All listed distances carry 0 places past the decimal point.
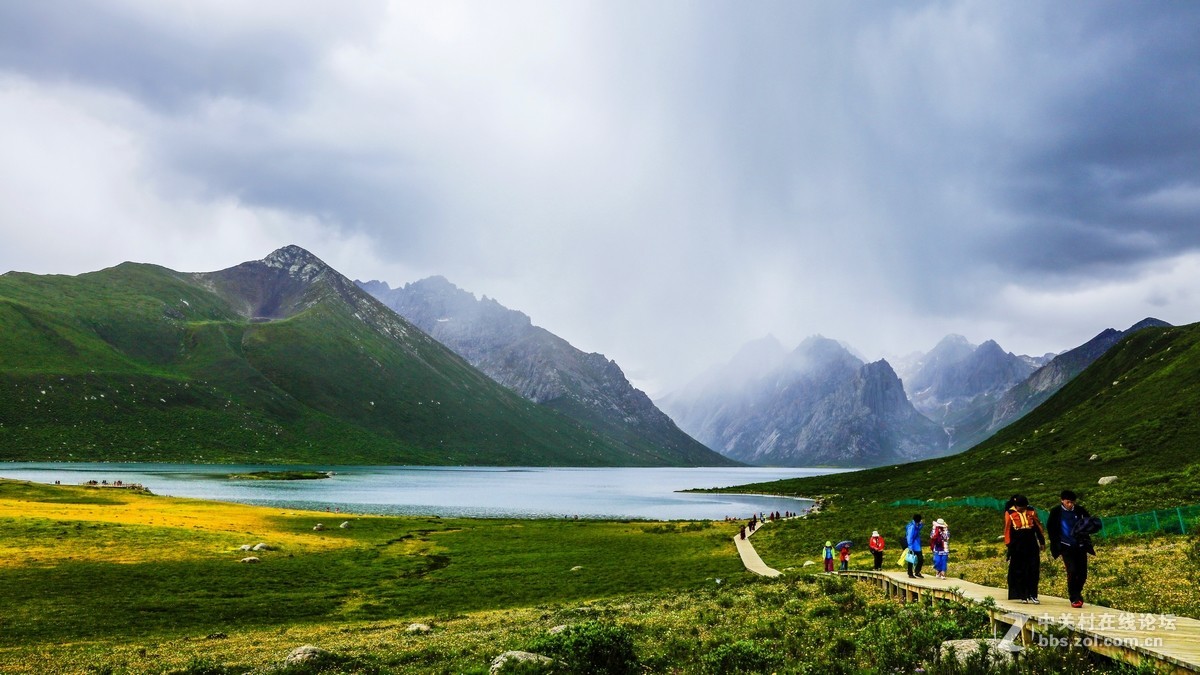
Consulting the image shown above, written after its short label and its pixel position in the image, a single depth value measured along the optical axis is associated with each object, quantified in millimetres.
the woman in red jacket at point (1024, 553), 21797
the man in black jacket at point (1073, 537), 20562
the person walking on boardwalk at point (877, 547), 41125
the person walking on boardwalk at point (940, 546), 31453
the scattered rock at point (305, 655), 23875
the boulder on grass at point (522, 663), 19688
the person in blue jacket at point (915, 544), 31111
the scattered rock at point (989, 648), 15867
